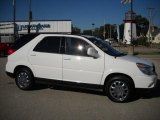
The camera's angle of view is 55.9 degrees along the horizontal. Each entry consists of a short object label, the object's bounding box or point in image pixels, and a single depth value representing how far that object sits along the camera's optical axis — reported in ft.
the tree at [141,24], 242.67
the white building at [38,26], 92.12
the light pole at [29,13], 58.80
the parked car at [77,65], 12.90
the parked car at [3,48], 42.80
